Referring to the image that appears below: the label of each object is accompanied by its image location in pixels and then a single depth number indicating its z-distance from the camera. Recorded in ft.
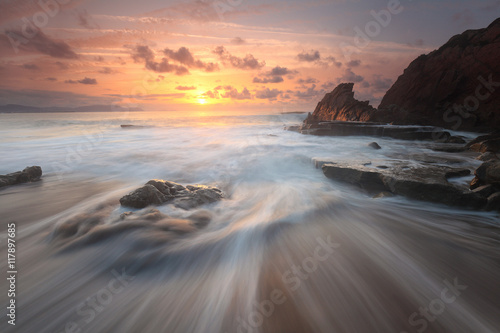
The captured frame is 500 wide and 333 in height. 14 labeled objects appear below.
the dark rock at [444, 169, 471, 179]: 19.77
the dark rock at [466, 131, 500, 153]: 30.60
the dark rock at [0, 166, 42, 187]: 19.57
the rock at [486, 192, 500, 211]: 13.99
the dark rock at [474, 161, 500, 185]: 14.80
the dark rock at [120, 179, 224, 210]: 14.26
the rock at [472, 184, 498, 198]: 14.84
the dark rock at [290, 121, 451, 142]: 50.34
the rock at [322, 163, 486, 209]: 14.91
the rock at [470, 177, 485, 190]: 16.18
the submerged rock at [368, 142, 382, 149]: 39.75
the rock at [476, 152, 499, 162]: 27.09
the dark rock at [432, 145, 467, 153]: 35.09
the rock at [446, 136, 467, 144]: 44.71
